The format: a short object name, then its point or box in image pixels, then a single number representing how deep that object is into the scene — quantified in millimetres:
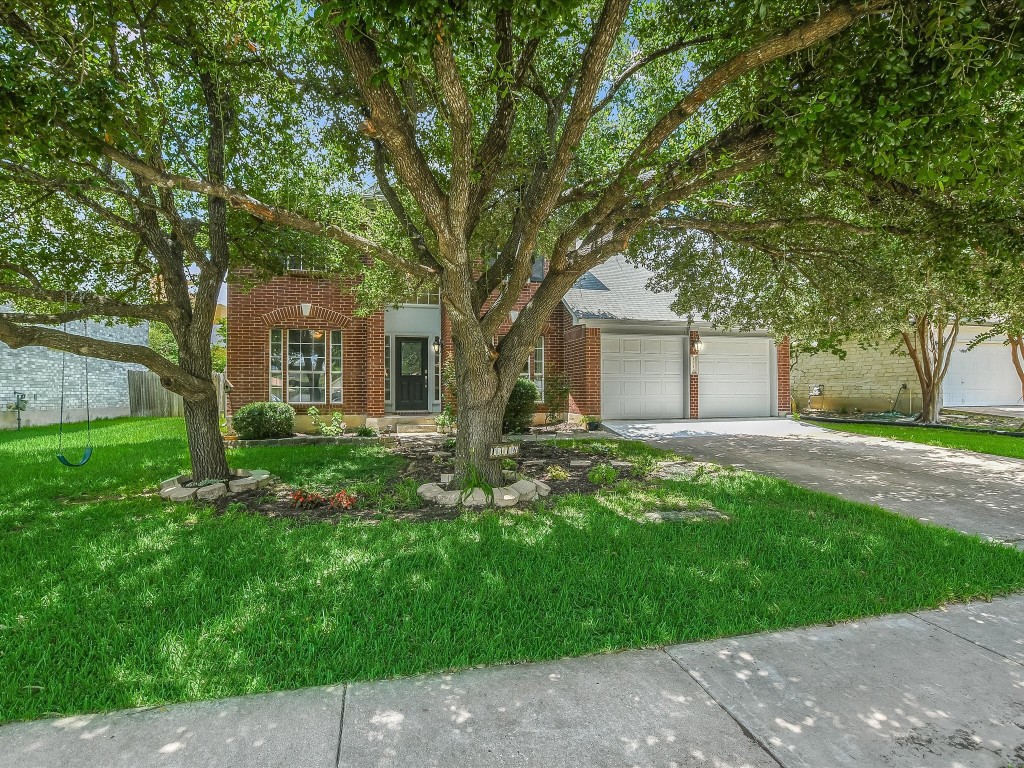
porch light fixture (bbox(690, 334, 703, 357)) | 14030
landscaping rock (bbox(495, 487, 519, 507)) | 5805
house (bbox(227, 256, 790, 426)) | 12406
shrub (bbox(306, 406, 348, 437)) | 11562
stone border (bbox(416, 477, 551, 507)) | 5818
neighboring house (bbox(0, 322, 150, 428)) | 13766
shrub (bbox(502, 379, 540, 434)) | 11539
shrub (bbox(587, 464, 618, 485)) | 6863
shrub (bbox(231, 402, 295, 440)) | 10562
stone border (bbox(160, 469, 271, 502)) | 6223
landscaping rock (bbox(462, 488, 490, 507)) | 5785
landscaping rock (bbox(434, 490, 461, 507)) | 5836
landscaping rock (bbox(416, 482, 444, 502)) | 6070
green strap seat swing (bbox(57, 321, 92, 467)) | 5862
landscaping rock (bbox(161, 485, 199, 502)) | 6164
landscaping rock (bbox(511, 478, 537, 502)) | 6117
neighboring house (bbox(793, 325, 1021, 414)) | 17391
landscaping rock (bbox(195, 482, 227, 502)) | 6230
